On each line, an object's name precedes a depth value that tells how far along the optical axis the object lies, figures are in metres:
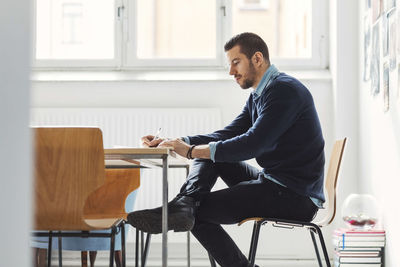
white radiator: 4.07
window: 4.35
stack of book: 3.30
